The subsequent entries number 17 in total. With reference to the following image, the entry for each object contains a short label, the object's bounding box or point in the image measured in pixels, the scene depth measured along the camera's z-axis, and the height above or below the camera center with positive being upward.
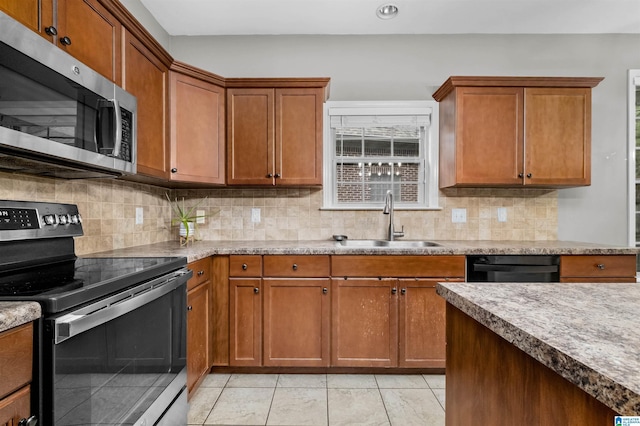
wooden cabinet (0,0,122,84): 1.28 +0.79
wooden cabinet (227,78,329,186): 2.67 +0.63
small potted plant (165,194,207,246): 2.66 -0.06
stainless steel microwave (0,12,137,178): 1.12 +0.39
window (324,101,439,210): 3.07 +0.49
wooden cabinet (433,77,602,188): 2.61 +0.63
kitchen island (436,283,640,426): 0.52 -0.24
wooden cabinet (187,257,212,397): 2.01 -0.70
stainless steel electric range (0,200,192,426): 0.95 -0.38
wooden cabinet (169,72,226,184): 2.43 +0.61
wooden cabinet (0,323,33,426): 0.81 -0.40
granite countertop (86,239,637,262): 2.29 -0.25
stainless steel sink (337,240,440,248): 2.89 -0.26
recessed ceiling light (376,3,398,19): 2.67 +1.60
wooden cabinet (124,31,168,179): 1.96 +0.70
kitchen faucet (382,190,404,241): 2.88 +0.00
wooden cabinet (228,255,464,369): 2.36 -0.69
